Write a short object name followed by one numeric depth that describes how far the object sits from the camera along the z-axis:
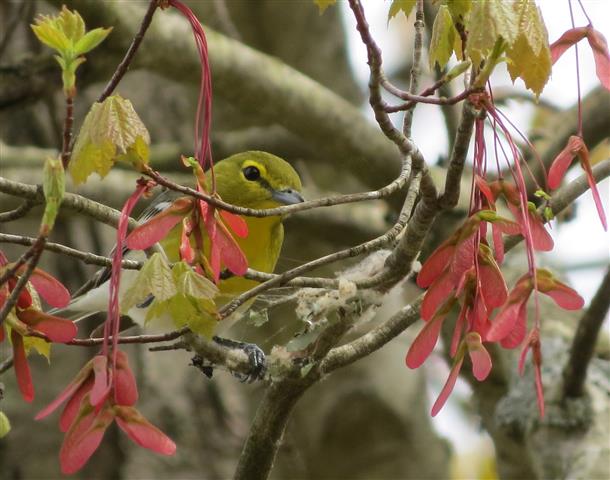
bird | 3.89
